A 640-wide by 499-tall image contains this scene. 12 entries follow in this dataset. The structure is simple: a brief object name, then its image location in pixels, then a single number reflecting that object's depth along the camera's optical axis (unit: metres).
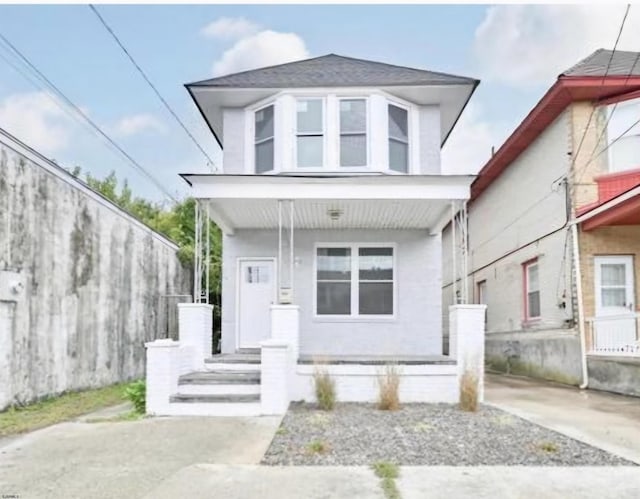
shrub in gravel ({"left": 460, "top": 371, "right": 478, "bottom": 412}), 8.19
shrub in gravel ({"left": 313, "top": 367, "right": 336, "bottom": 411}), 8.27
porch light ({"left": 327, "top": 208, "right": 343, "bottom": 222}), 10.46
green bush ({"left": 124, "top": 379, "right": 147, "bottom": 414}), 8.25
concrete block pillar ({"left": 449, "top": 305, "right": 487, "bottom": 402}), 9.00
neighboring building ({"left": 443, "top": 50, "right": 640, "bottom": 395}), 10.94
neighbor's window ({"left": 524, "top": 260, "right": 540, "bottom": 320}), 14.13
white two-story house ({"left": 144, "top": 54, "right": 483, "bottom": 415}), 11.31
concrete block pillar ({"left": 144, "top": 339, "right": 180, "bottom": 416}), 8.05
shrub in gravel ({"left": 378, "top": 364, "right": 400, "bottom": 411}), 8.22
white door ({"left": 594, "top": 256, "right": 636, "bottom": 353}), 11.18
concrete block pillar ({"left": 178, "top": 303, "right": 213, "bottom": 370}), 9.47
